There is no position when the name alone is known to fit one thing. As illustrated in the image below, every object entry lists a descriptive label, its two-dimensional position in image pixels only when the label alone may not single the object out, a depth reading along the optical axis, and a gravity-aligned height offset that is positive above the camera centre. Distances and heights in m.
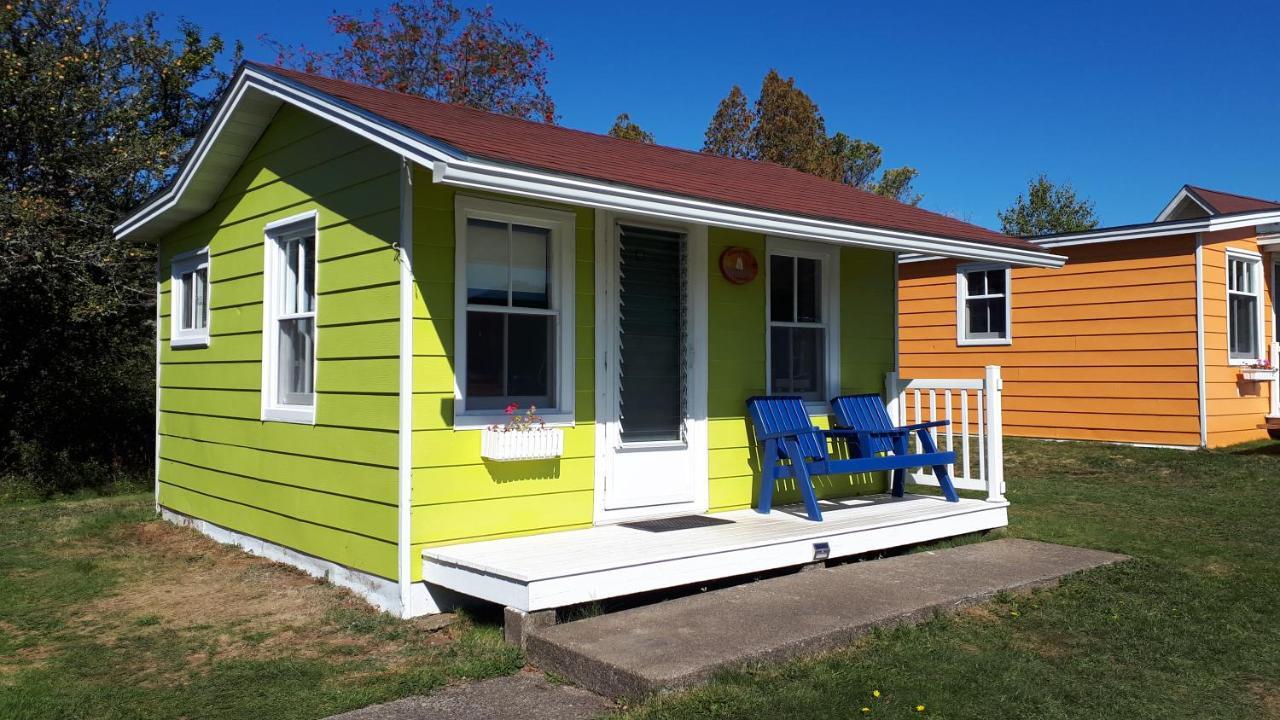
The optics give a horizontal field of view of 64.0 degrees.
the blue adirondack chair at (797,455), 6.63 -0.47
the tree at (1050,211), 34.50 +5.89
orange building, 12.02 +0.70
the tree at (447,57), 22.86 +7.40
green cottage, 5.46 +0.24
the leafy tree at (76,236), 10.70 +1.52
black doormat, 6.24 -0.87
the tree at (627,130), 27.80 +6.97
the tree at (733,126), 26.38 +6.68
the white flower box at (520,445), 5.62 -0.34
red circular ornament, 7.03 +0.83
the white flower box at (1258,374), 12.58 +0.13
